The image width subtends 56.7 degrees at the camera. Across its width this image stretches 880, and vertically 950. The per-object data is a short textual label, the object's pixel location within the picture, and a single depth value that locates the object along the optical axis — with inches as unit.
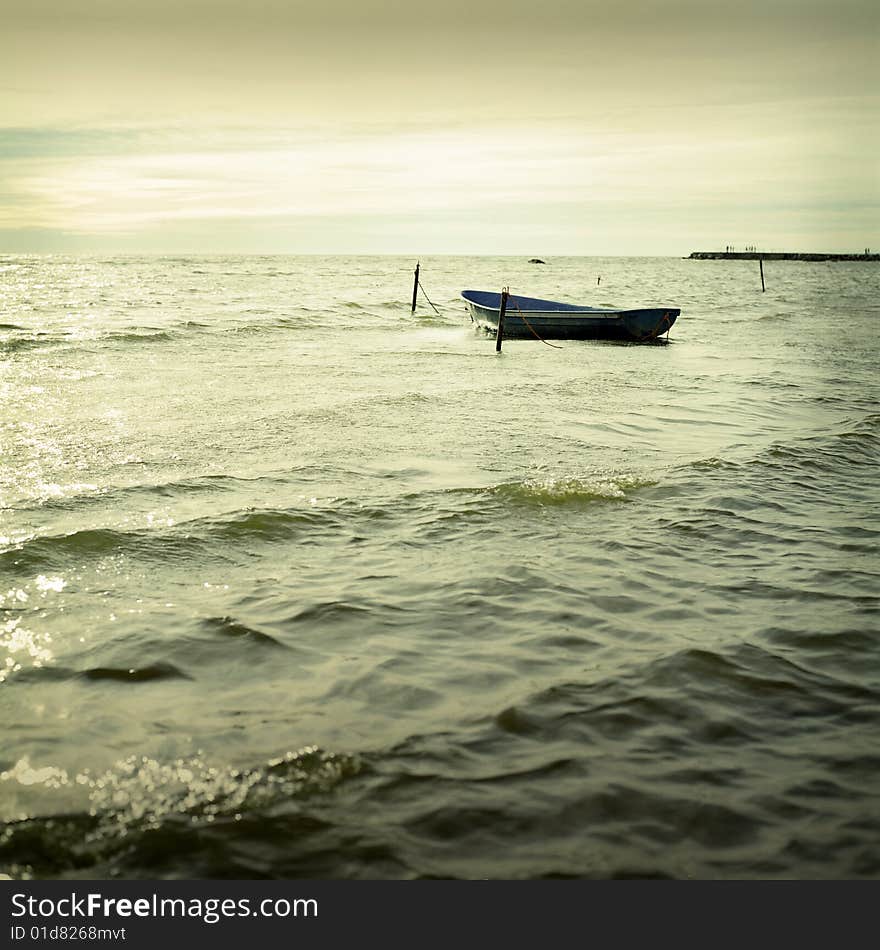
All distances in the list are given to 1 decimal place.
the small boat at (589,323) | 999.6
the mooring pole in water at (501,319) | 934.5
